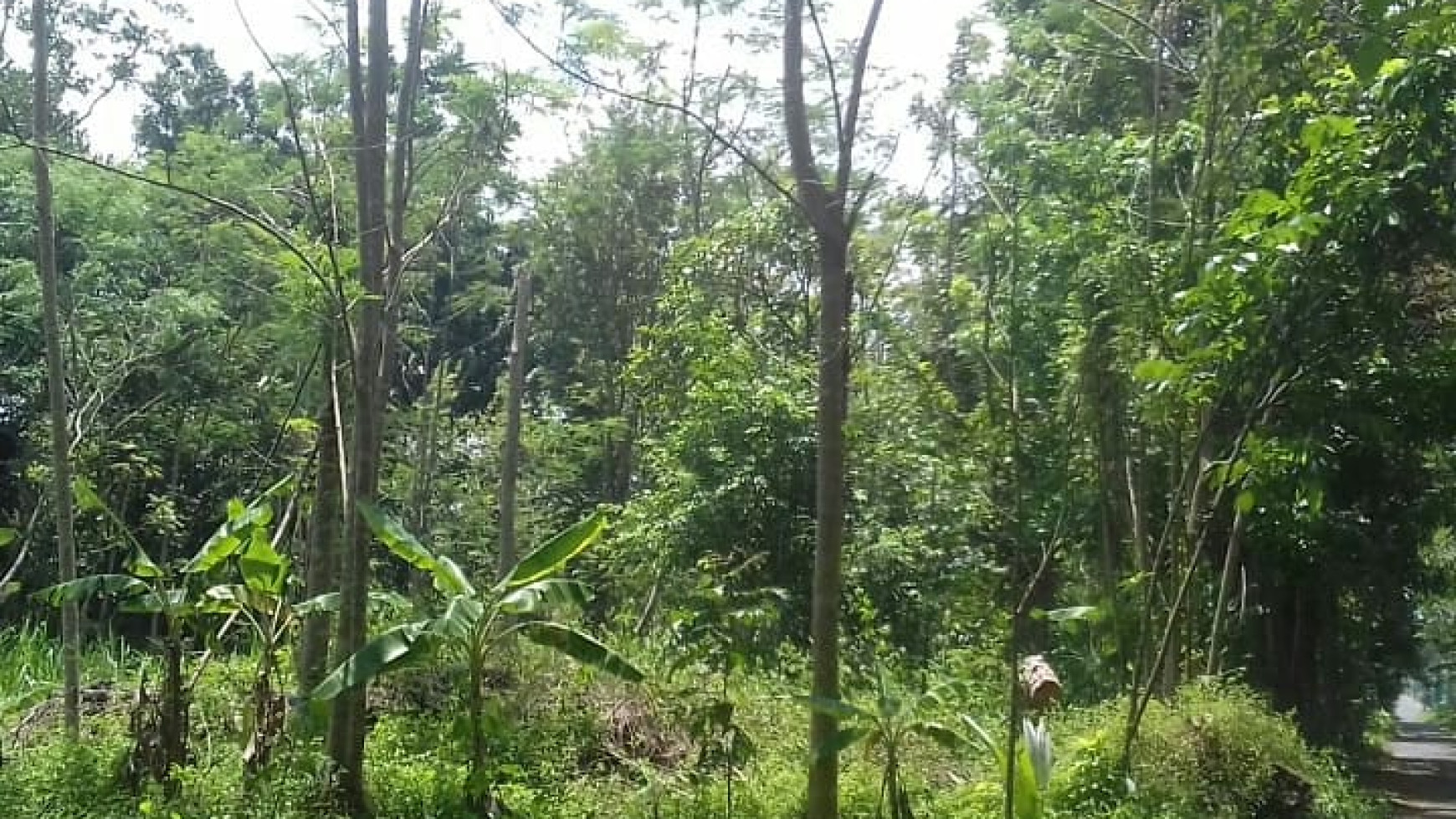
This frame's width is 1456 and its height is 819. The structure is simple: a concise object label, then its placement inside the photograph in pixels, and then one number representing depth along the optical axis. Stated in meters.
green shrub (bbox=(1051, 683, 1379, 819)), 8.58
